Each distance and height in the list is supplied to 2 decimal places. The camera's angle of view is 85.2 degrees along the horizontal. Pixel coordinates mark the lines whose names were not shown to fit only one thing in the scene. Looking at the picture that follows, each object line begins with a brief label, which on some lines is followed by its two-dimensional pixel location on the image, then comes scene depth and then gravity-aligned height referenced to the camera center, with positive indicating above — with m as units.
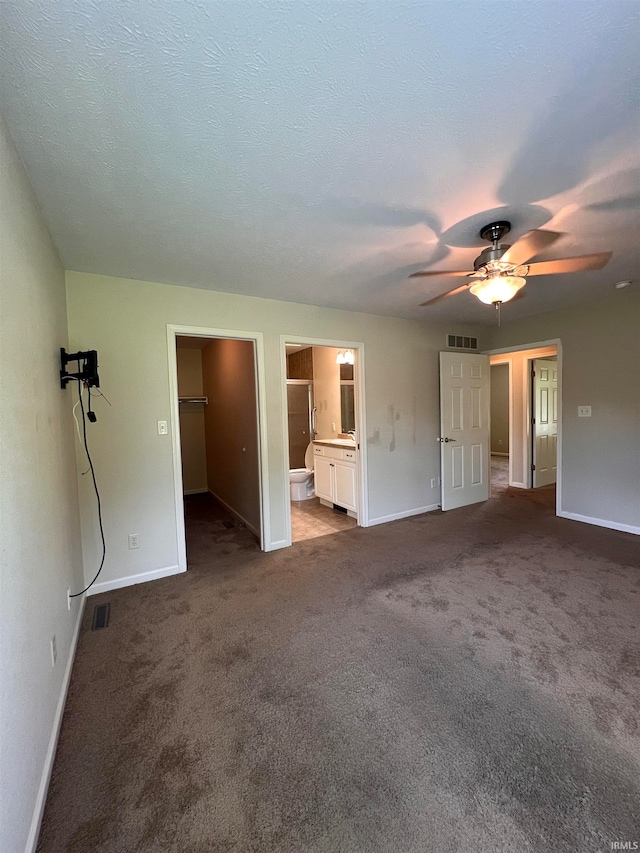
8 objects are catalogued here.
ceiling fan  2.06 +0.85
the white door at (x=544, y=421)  5.56 -0.25
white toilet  5.25 -1.09
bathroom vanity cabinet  4.24 -0.84
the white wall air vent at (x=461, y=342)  4.61 +0.88
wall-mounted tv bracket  2.17 +0.32
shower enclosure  5.71 -0.08
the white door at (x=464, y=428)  4.47 -0.28
